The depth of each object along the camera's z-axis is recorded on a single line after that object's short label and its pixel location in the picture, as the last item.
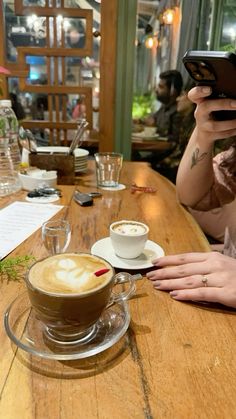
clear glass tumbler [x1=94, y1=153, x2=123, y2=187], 1.65
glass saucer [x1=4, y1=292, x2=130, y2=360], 0.57
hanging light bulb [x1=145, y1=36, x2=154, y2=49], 3.12
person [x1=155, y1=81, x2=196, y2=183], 2.90
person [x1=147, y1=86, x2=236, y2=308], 0.73
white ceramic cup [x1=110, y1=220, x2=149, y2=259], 0.86
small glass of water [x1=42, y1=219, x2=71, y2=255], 0.93
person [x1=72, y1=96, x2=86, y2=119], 2.88
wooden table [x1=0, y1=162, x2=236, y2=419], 0.48
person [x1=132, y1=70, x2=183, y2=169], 3.02
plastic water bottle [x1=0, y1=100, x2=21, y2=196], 1.52
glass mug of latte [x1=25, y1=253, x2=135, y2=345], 0.57
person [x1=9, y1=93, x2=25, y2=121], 2.78
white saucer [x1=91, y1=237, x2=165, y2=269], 0.86
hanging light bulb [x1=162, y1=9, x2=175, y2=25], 3.02
